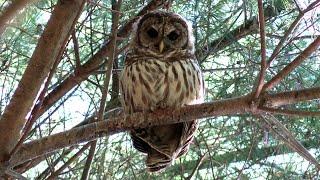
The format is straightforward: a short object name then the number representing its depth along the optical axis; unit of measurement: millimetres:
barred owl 5039
